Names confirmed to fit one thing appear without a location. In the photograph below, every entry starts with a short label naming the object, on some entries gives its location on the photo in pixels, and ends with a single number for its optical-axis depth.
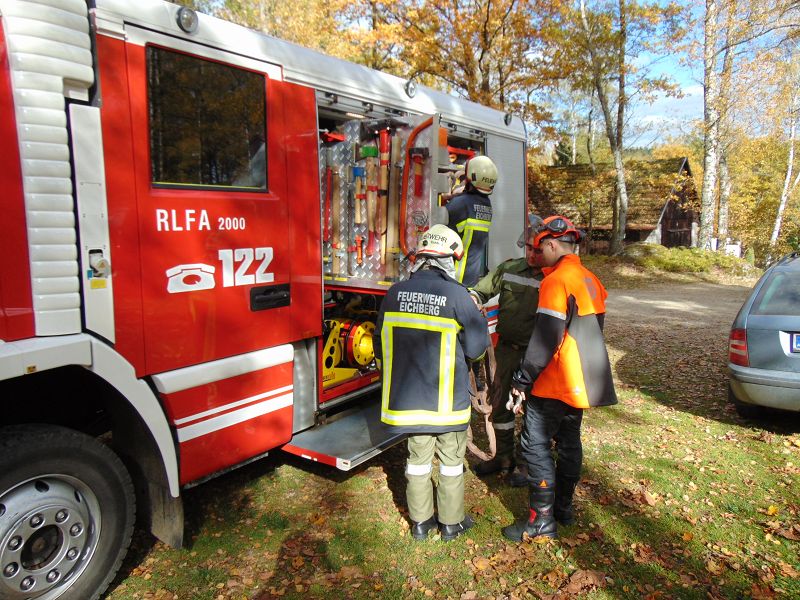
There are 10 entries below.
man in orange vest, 3.39
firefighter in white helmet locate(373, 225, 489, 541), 3.40
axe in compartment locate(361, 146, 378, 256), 4.64
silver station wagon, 4.80
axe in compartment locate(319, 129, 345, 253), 4.72
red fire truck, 2.56
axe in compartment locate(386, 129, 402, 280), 4.62
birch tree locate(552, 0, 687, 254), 18.25
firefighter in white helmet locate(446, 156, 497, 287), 4.86
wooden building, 25.16
